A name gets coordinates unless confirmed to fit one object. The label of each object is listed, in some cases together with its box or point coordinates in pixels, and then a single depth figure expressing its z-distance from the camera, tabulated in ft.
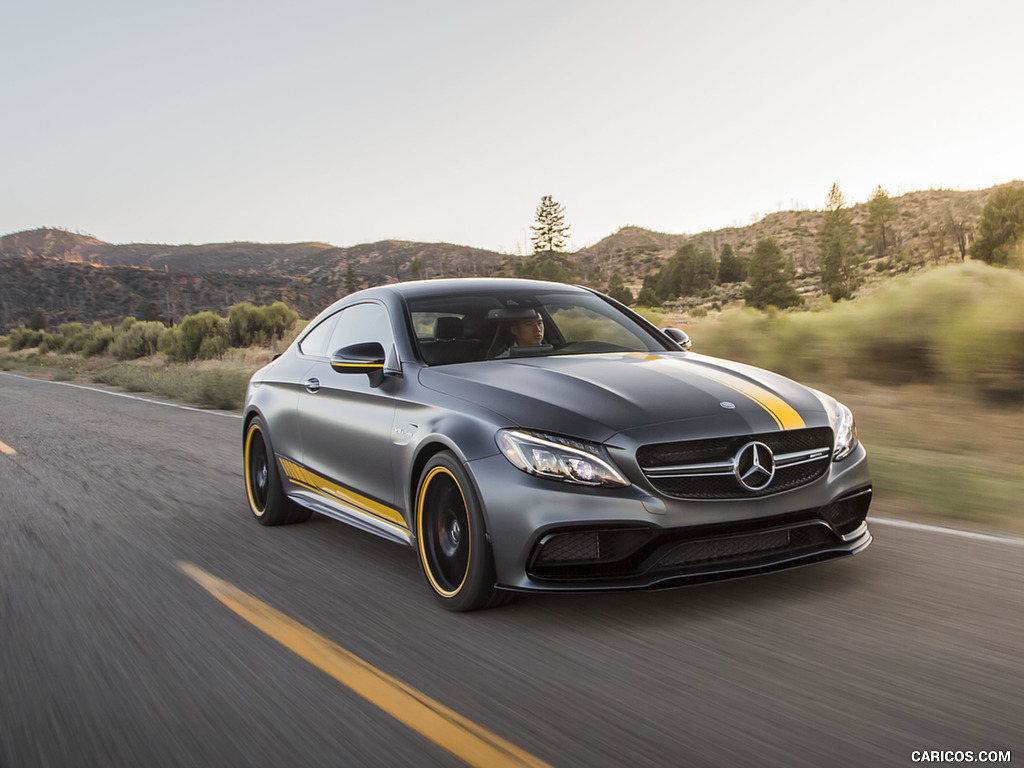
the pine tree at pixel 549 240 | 295.89
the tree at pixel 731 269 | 264.52
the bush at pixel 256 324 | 156.97
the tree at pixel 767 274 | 205.67
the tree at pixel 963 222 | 209.85
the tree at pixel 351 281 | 348.18
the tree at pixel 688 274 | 257.55
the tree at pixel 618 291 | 176.37
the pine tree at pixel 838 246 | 243.81
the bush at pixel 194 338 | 150.51
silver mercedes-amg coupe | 12.91
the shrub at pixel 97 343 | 177.68
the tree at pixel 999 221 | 172.96
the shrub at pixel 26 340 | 226.58
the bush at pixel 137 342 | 164.66
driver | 17.79
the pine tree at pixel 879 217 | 321.32
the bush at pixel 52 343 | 196.24
